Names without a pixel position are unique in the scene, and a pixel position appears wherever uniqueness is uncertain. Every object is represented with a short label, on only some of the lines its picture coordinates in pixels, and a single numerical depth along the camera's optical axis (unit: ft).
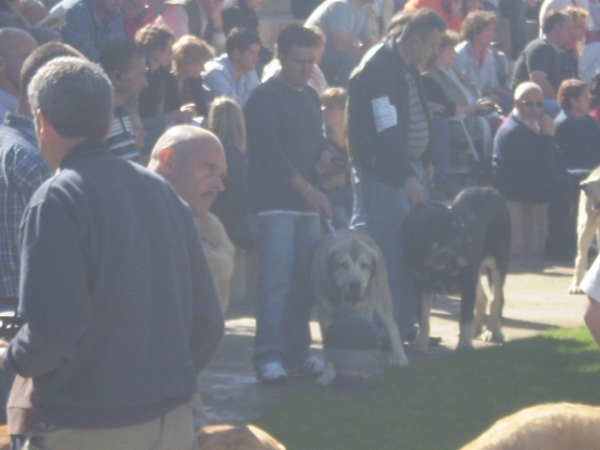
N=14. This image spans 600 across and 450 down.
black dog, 47.73
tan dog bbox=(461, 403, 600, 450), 18.61
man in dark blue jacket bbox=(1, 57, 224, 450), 16.57
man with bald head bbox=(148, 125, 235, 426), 23.12
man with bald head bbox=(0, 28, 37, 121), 28.32
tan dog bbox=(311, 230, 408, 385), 44.09
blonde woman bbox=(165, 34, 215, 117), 58.08
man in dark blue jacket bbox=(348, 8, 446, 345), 46.96
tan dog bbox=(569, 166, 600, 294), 62.95
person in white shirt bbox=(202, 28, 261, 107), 61.72
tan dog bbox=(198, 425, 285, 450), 20.44
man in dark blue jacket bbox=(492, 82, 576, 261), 72.90
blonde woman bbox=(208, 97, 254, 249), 49.11
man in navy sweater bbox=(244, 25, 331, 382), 42.93
